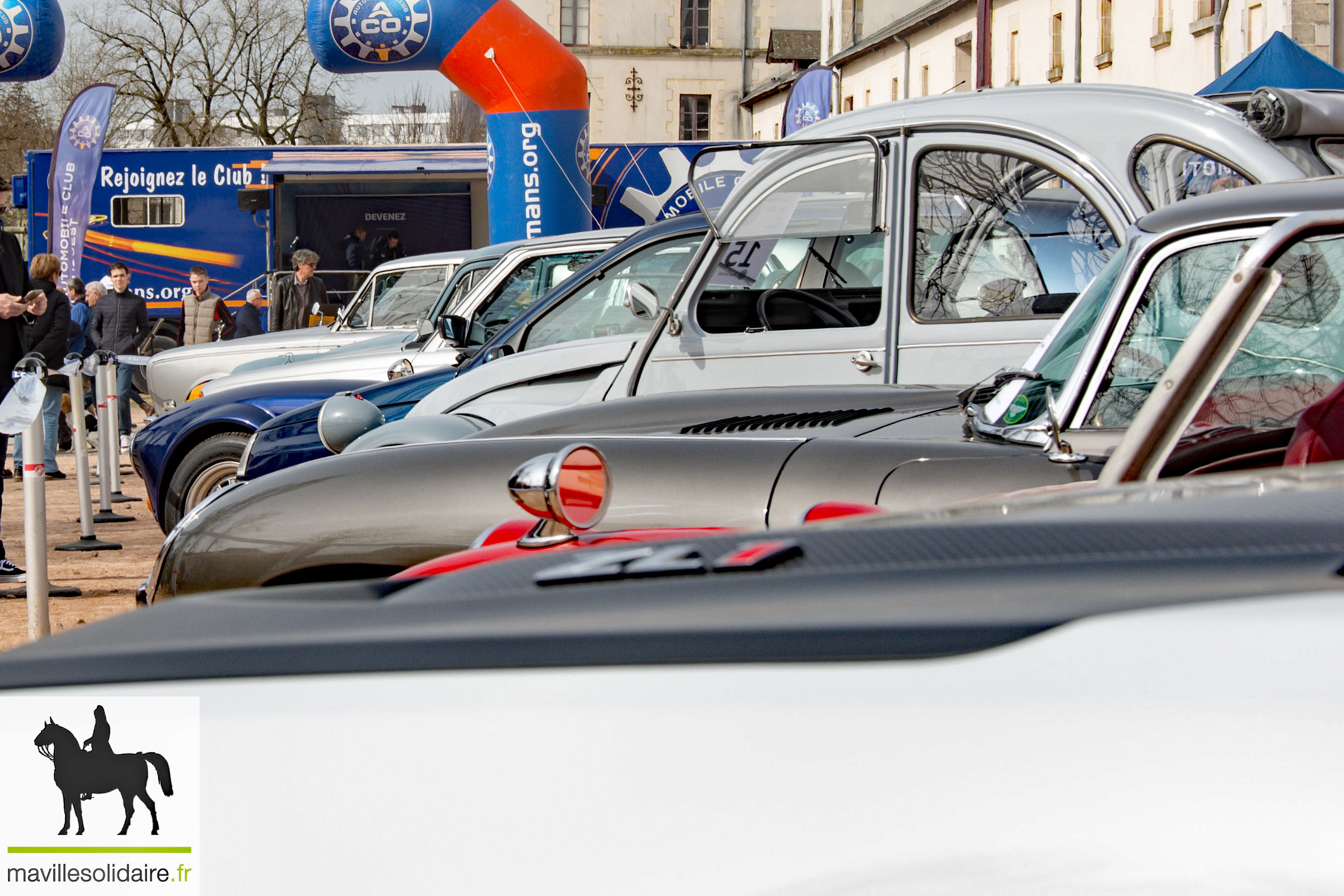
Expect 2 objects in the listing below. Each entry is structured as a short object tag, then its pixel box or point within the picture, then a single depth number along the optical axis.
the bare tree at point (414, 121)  65.88
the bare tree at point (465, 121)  60.41
